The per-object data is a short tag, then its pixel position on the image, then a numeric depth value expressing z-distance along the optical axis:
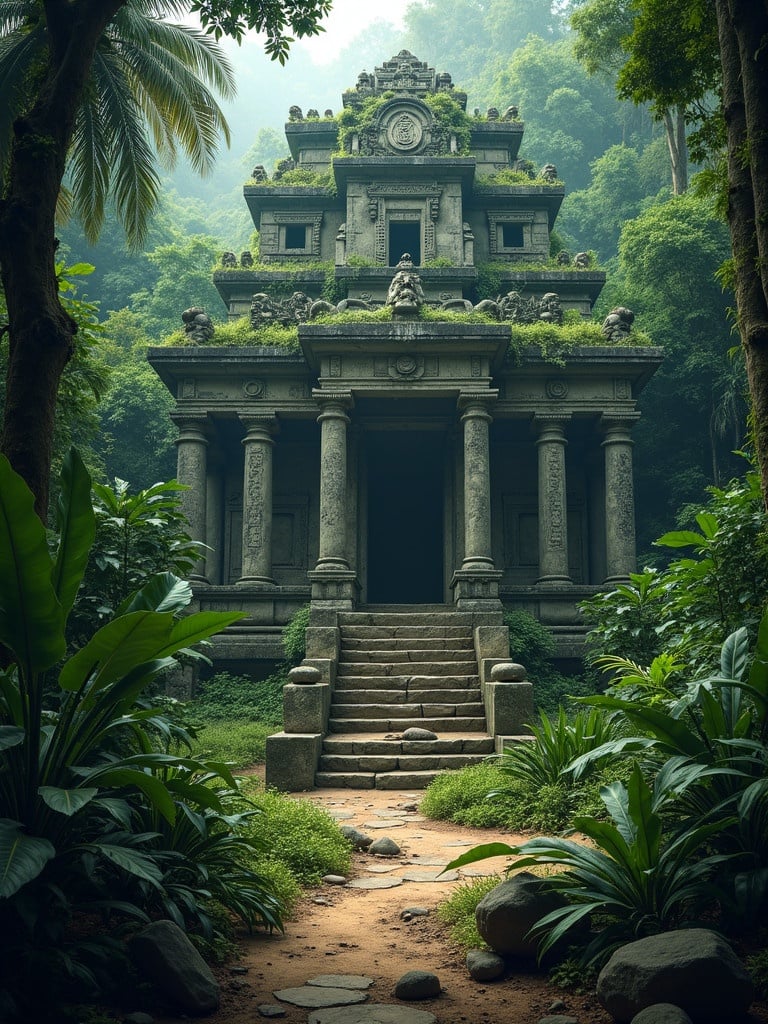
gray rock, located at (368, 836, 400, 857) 6.82
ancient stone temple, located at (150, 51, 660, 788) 13.52
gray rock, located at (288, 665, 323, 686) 10.47
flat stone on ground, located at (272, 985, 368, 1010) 3.78
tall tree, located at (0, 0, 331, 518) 5.14
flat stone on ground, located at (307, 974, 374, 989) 4.02
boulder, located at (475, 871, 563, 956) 4.16
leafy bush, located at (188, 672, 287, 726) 13.64
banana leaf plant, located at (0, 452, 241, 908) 3.64
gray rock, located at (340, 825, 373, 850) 7.00
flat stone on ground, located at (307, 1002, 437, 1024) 3.58
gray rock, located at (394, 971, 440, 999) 3.85
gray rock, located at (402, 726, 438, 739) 10.35
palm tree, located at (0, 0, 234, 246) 11.56
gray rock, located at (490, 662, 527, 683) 10.68
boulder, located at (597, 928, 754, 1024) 3.26
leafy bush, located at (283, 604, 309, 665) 14.79
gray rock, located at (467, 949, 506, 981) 4.08
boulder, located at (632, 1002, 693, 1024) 3.14
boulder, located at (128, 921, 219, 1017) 3.61
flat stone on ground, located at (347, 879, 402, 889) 5.96
